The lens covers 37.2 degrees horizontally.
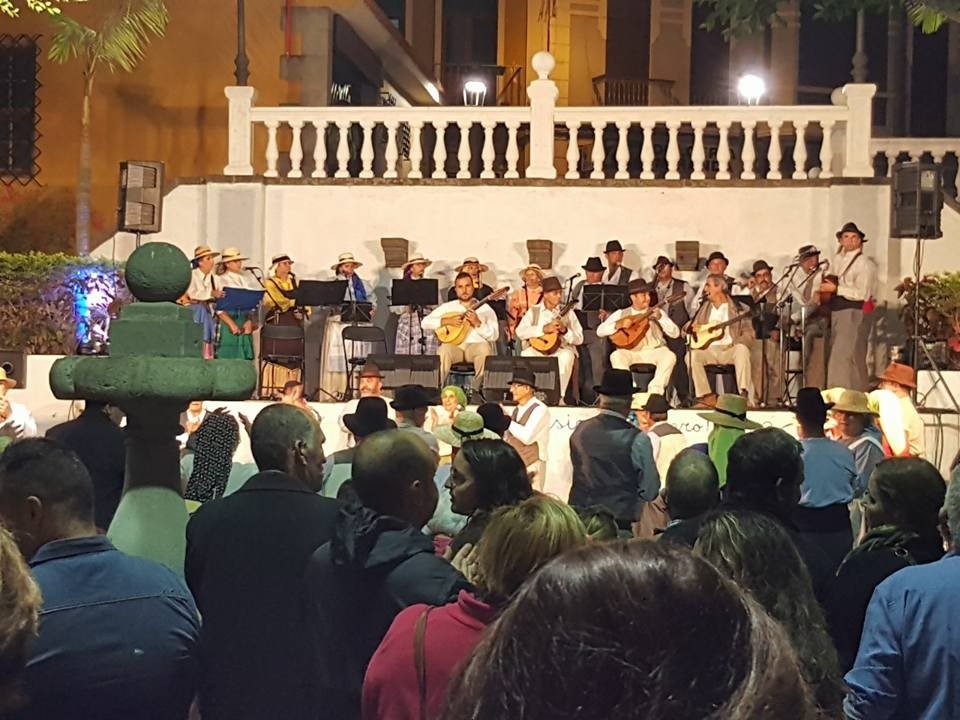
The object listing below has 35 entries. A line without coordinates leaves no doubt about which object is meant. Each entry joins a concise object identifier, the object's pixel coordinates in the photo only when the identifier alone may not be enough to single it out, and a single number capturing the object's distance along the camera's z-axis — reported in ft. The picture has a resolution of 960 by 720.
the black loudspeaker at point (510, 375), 44.75
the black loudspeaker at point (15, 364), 47.16
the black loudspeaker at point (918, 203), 47.03
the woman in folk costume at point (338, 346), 50.67
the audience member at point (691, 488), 17.79
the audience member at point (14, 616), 8.69
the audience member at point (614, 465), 27.94
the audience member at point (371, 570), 11.78
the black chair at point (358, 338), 47.75
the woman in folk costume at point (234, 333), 48.06
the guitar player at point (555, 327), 46.91
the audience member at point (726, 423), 28.86
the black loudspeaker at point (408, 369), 46.24
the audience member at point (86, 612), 10.08
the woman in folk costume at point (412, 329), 50.14
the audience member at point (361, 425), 21.54
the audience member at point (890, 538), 13.50
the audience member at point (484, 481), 14.90
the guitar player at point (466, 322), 46.73
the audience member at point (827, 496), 20.62
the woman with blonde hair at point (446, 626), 9.71
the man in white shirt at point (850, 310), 48.08
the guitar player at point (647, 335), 45.83
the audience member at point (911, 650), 10.93
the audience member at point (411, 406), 27.94
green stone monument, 14.43
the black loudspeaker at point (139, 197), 50.21
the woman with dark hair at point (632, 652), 4.78
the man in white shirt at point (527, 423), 40.40
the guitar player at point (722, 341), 46.44
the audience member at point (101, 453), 18.70
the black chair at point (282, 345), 47.91
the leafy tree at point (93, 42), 57.26
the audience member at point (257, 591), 12.69
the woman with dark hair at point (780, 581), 11.54
